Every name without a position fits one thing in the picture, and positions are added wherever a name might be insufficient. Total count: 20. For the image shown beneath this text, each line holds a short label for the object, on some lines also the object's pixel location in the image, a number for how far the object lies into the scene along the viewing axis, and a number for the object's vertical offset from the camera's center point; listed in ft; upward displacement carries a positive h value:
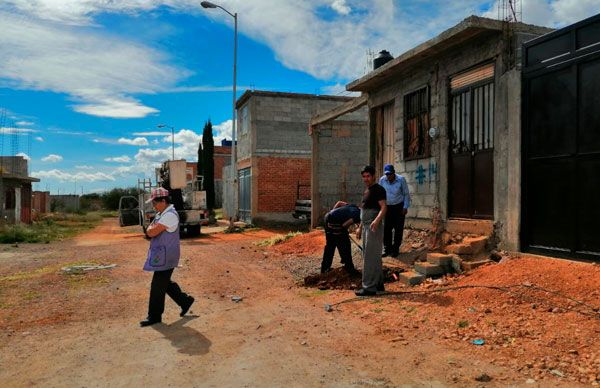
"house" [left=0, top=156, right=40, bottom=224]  82.36 -0.24
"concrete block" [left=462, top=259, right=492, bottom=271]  24.77 -3.45
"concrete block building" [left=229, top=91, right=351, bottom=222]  74.90 +7.26
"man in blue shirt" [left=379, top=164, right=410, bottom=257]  29.32 -0.30
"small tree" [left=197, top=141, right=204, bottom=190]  126.62 +9.41
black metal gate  20.65 +2.47
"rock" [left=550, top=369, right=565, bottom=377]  13.06 -4.74
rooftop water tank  40.09 +11.40
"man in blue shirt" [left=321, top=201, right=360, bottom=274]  27.14 -1.70
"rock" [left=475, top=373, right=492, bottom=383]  13.01 -4.84
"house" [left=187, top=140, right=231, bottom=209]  175.22 +14.34
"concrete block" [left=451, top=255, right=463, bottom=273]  25.04 -3.45
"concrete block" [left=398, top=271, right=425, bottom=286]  24.59 -4.14
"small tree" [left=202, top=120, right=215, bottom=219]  115.03 +8.64
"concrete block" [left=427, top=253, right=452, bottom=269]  25.58 -3.34
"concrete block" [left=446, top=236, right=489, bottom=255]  25.86 -2.66
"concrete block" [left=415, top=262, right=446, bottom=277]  25.27 -3.79
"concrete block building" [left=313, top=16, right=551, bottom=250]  25.64 +4.61
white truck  61.30 +0.23
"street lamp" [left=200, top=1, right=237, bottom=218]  71.31 +13.87
